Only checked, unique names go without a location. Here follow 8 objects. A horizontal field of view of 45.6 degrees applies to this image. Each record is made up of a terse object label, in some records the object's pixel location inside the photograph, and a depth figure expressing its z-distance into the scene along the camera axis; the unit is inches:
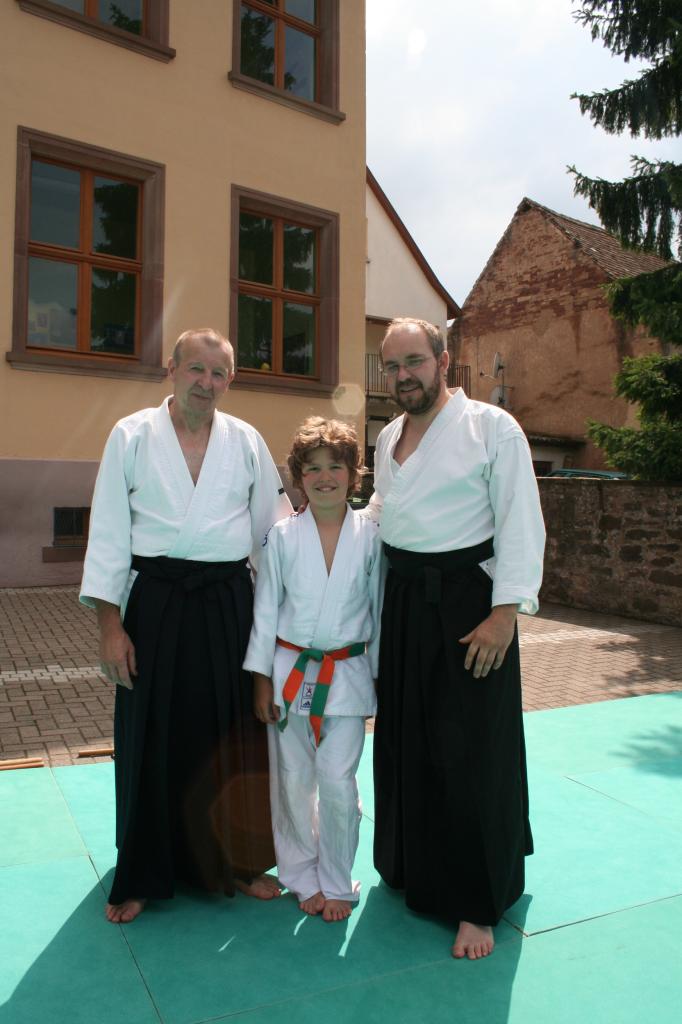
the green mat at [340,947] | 80.7
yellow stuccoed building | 334.0
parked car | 677.0
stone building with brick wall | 805.9
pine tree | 323.0
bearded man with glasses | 93.0
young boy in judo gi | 99.3
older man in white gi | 98.2
